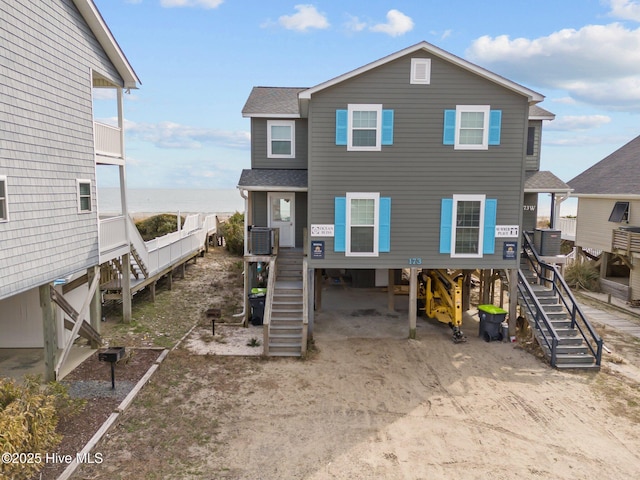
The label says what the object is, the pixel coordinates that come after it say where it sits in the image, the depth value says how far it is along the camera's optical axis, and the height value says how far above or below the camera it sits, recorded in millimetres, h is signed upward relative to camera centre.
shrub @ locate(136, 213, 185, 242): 29100 -1871
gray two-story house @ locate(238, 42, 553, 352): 12930 +1060
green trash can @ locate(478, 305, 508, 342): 13805 -3627
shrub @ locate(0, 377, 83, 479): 6469 -3542
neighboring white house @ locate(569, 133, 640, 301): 19797 -555
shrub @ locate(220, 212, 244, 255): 27344 -2299
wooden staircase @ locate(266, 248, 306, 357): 12523 -3294
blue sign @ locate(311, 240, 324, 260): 13578 -1435
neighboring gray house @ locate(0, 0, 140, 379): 8797 +756
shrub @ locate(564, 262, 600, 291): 21859 -3506
